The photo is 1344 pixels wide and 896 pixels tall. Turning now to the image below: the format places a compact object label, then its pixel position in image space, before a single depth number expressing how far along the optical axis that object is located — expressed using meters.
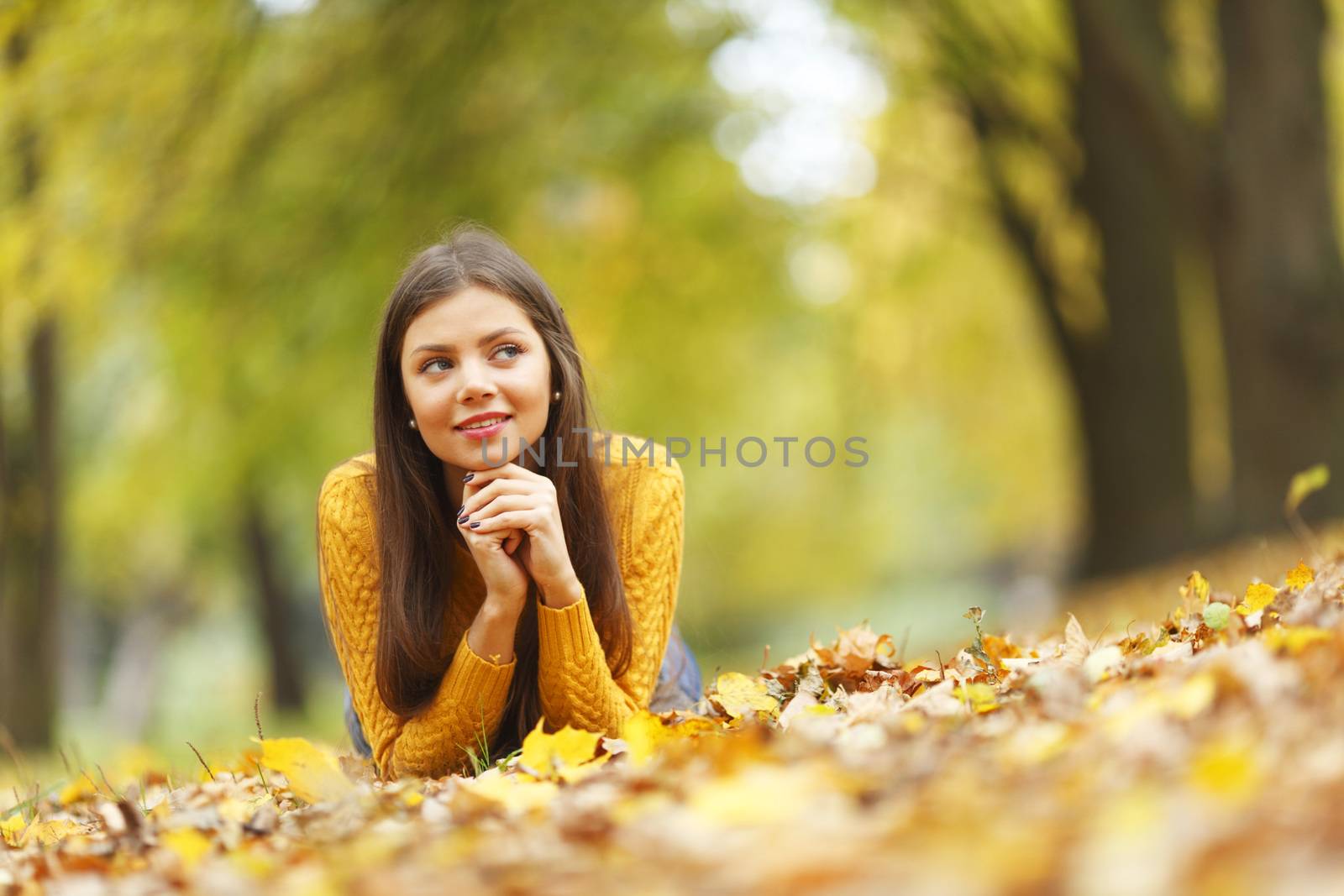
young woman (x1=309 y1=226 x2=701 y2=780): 2.53
